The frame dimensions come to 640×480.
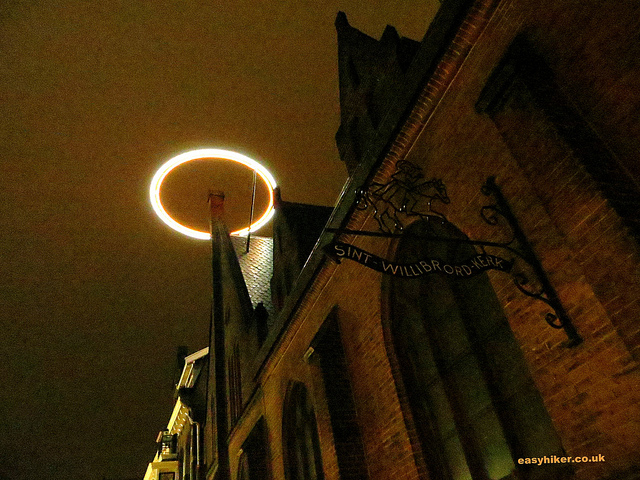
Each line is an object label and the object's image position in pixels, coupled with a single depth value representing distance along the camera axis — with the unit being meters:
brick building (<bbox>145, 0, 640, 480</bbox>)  3.84
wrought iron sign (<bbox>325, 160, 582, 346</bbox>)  4.15
